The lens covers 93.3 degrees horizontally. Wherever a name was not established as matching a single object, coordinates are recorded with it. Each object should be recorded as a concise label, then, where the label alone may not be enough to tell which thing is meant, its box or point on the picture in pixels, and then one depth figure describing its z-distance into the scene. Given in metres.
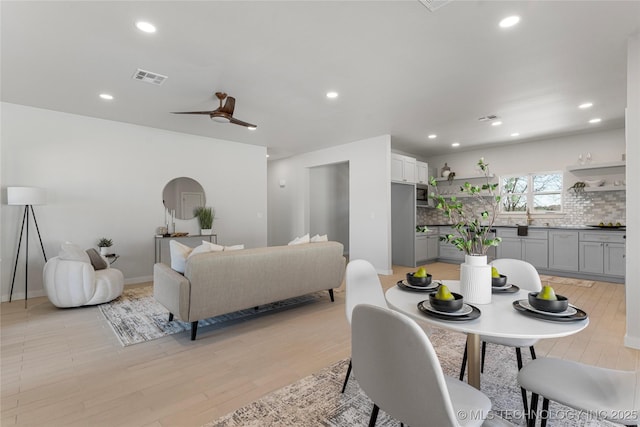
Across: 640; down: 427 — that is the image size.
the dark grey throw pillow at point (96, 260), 4.12
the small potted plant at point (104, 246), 4.65
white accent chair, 3.65
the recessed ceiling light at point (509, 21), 2.33
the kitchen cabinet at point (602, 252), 4.93
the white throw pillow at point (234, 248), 3.22
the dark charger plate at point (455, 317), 1.30
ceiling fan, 3.68
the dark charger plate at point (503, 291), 1.74
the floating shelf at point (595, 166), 5.26
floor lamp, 3.85
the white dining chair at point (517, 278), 1.84
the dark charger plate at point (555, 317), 1.28
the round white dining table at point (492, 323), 1.19
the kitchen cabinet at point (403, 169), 6.11
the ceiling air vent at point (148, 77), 3.23
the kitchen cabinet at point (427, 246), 6.68
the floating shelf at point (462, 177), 7.06
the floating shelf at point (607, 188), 5.22
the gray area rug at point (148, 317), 2.98
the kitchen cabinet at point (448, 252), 6.91
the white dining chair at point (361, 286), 2.07
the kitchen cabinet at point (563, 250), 5.35
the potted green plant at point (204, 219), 5.77
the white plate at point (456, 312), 1.32
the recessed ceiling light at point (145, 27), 2.40
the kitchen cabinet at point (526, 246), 5.70
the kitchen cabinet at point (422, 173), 6.86
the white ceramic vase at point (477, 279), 1.54
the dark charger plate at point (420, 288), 1.80
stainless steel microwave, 7.35
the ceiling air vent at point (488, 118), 4.70
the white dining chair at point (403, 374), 0.95
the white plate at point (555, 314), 1.32
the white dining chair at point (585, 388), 1.07
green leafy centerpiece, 1.54
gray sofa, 2.75
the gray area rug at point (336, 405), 1.71
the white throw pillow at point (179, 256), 3.05
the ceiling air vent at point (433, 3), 2.13
